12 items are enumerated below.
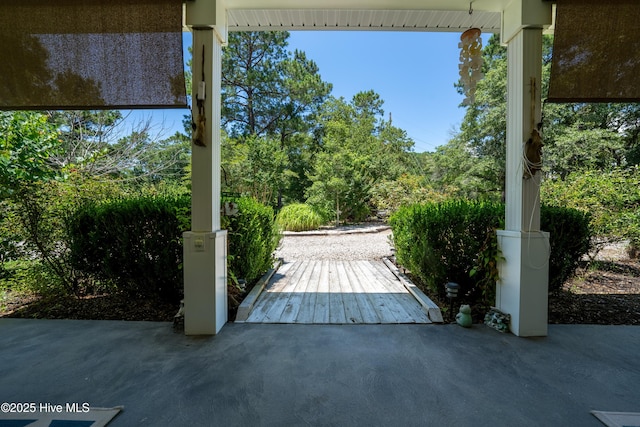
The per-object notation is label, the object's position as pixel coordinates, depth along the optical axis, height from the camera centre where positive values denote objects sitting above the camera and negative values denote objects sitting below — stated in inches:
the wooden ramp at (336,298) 105.3 -43.8
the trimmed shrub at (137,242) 110.7 -16.0
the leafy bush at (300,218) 371.2 -17.8
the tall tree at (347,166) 418.0 +68.4
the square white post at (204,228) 92.0 -8.0
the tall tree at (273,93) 526.0 +240.7
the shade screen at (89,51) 88.4 +52.0
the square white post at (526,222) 91.0 -4.9
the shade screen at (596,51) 88.4 +53.6
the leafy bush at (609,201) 143.9 +4.2
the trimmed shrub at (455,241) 112.0 -14.7
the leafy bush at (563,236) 110.6 -12.0
